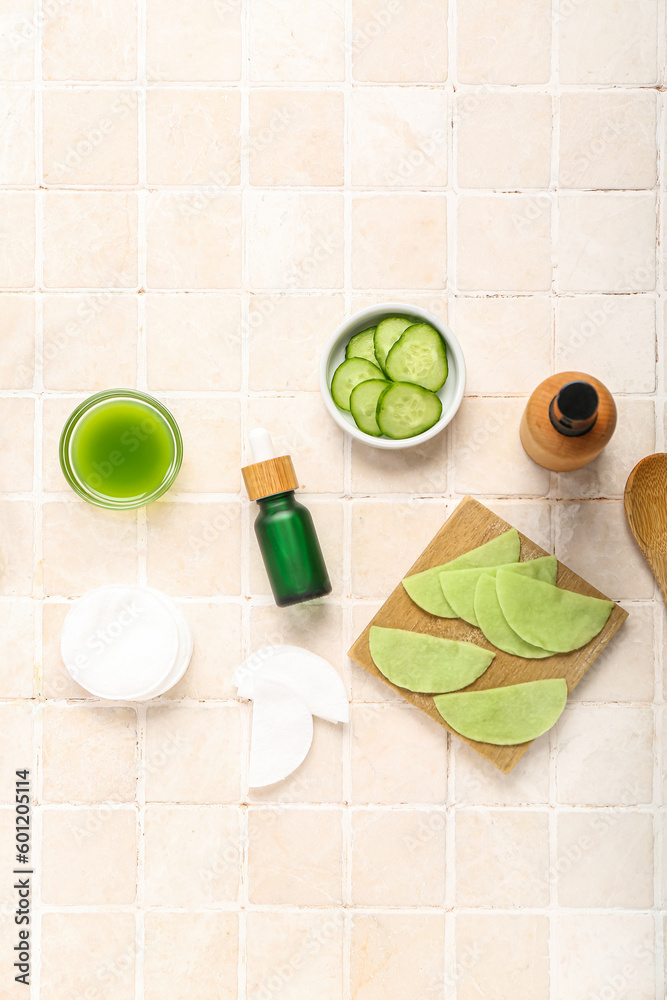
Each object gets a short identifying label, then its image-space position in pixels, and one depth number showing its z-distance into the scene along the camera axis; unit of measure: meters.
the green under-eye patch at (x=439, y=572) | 0.93
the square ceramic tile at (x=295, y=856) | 0.95
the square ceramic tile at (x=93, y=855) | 0.95
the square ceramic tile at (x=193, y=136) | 0.95
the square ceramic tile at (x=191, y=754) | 0.95
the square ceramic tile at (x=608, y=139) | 0.94
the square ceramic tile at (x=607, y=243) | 0.95
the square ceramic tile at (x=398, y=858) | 0.95
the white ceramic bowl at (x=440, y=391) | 0.89
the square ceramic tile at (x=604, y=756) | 0.94
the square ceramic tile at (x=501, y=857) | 0.95
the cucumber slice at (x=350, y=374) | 0.90
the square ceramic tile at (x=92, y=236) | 0.95
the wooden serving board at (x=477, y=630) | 0.93
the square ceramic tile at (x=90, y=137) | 0.95
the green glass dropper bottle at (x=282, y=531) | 0.88
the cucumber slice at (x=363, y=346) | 0.91
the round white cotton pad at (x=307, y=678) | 0.94
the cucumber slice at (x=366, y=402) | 0.88
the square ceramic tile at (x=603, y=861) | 0.95
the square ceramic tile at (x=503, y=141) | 0.94
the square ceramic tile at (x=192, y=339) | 0.95
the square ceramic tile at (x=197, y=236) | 0.95
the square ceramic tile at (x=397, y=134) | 0.94
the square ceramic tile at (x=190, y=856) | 0.95
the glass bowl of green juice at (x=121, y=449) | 0.90
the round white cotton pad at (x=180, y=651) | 0.92
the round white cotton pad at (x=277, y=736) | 0.94
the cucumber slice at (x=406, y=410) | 0.87
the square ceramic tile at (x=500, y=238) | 0.95
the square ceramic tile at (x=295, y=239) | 0.95
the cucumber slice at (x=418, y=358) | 0.88
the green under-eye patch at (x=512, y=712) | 0.92
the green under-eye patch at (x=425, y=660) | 0.92
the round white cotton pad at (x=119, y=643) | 0.91
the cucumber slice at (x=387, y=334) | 0.90
